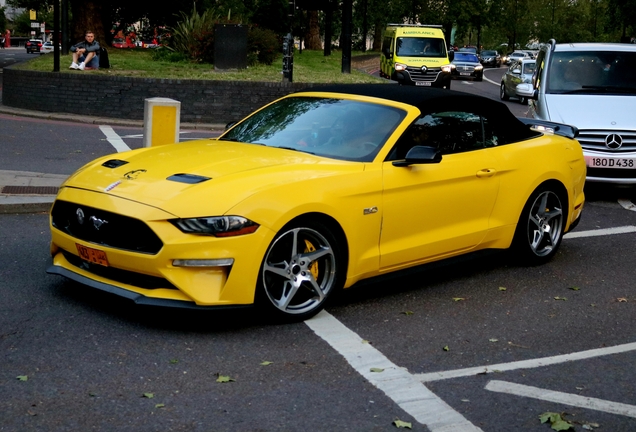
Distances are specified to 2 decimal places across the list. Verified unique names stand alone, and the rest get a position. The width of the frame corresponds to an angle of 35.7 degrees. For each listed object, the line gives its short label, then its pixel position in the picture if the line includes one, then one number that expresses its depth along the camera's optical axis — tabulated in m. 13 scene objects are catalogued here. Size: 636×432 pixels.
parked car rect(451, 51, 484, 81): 53.11
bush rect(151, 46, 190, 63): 29.14
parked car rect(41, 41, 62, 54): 91.06
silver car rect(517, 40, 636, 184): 11.87
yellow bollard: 10.88
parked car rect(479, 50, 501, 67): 81.06
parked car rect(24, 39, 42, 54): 92.00
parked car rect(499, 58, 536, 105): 32.25
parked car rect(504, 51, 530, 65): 77.88
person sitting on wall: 24.86
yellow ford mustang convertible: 5.93
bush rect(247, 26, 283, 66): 28.23
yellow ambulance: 34.59
